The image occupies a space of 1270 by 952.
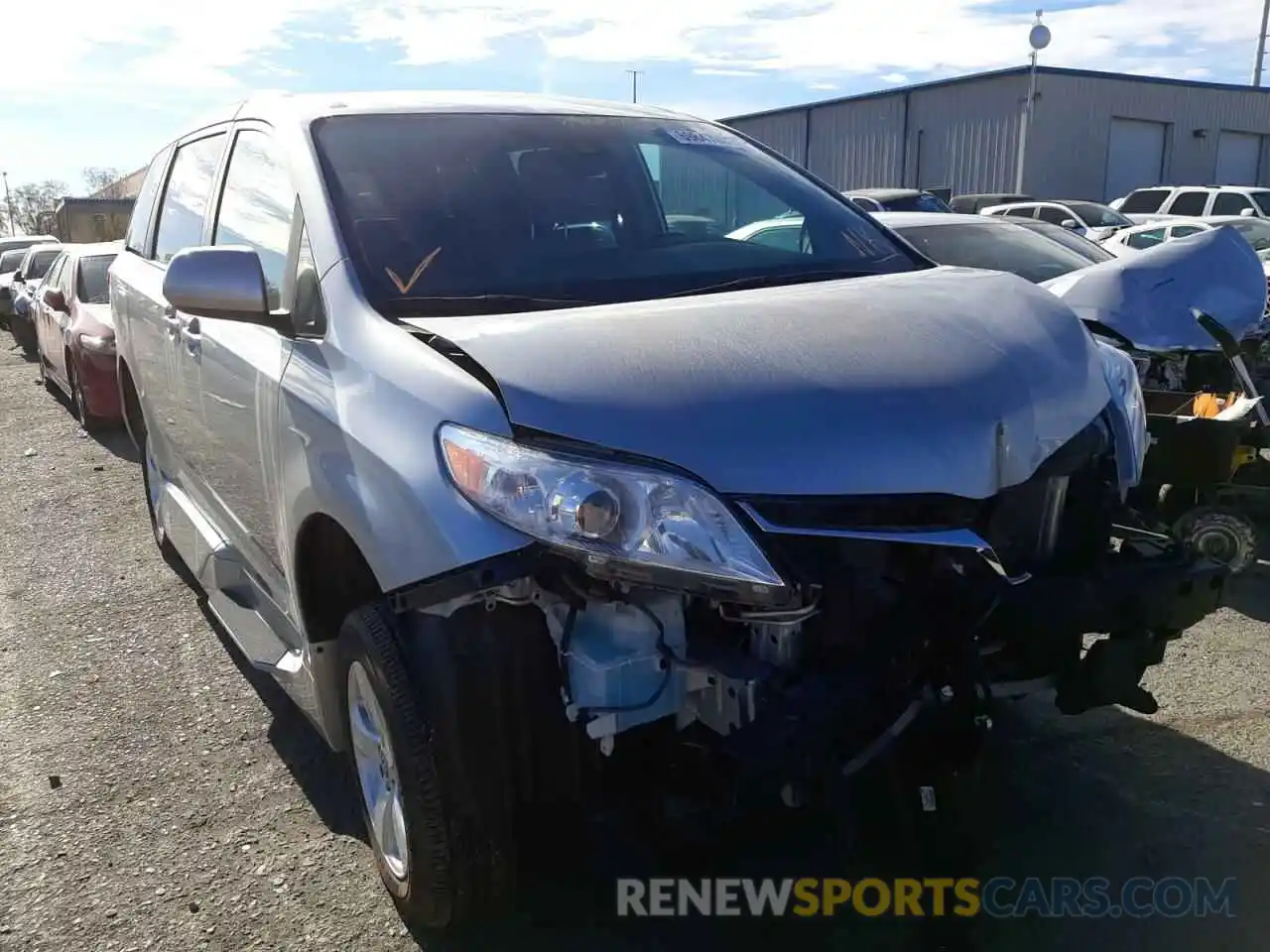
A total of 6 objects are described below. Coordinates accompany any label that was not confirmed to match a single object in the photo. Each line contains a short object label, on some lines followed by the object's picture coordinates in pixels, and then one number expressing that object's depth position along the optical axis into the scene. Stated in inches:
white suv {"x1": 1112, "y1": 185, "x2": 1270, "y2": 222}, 851.4
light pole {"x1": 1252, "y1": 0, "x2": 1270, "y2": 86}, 1657.2
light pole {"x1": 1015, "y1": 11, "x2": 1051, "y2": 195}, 1176.8
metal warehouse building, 1230.3
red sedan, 348.5
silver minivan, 81.3
